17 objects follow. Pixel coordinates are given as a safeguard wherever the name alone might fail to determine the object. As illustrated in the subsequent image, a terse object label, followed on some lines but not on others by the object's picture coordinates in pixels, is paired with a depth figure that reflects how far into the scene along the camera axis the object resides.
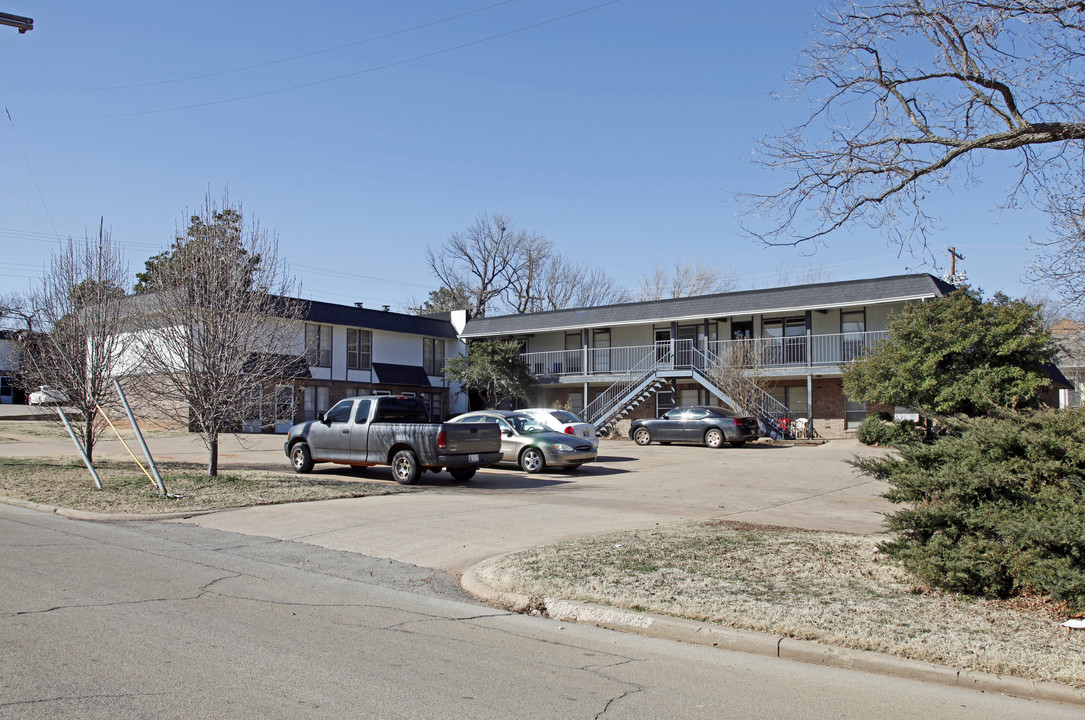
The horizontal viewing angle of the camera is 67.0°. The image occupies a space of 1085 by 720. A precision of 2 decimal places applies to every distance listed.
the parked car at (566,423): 21.23
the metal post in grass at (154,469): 13.52
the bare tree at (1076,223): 10.37
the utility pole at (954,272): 33.41
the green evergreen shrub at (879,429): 25.17
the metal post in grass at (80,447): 14.67
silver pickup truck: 15.99
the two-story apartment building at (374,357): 37.94
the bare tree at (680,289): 57.97
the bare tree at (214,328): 15.13
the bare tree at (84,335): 17.25
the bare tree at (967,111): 9.16
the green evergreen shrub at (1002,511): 6.34
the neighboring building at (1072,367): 25.07
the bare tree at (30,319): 17.81
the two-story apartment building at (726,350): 31.14
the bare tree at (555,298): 65.38
